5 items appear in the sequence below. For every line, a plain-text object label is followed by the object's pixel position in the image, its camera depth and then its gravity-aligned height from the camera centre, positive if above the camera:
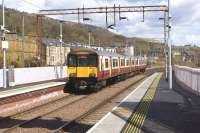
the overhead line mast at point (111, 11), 30.64 +4.86
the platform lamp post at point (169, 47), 23.38 +1.00
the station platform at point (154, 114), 9.99 -1.97
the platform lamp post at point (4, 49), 23.18 +0.91
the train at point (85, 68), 21.59 -0.45
